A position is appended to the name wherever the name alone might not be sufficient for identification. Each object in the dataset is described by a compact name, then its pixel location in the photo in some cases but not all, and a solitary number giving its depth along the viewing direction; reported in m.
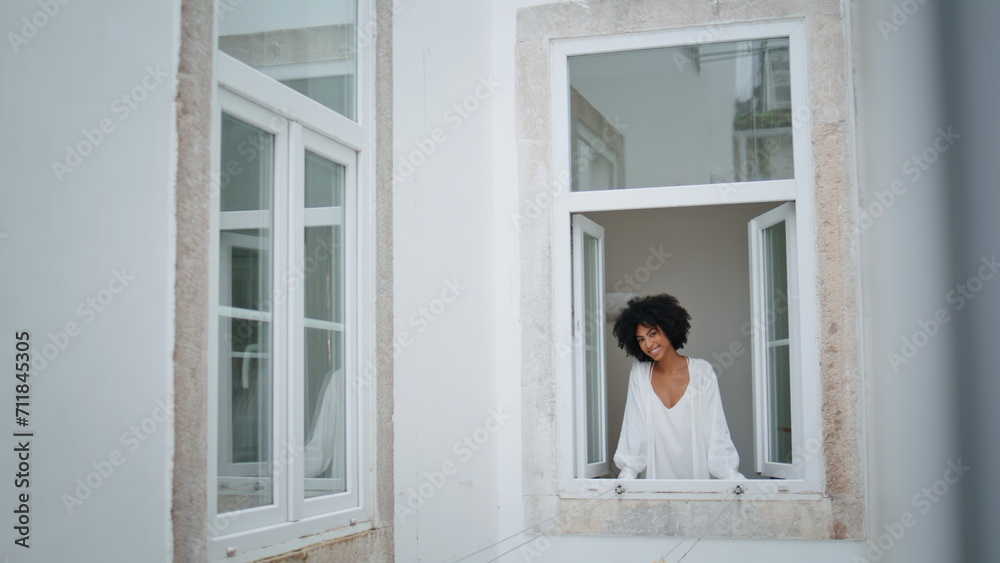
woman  4.33
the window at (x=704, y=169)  4.05
